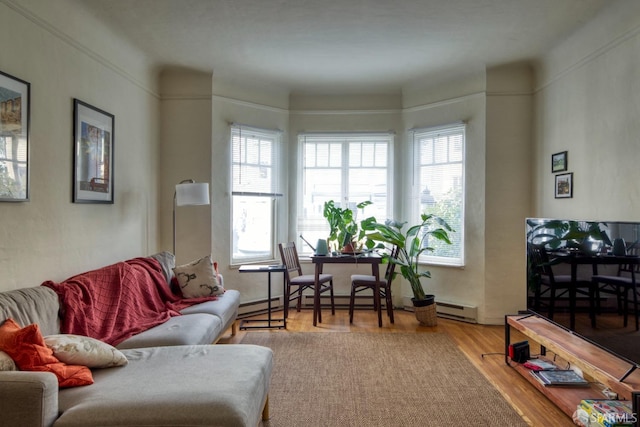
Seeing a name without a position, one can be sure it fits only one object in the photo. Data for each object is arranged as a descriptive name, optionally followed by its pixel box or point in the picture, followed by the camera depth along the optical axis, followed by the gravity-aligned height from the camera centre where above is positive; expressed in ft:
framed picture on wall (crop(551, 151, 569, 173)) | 13.24 +1.75
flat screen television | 7.48 -1.18
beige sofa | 5.68 -2.64
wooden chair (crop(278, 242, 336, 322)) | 15.98 -2.48
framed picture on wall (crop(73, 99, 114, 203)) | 10.84 +1.58
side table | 14.29 -3.94
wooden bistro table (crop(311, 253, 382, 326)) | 15.78 -1.73
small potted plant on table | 17.02 -0.49
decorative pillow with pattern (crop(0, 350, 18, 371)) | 6.12 -2.19
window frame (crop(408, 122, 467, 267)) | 16.49 +1.49
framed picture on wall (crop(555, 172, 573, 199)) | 12.91 +0.96
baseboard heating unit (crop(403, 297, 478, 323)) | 15.93 -3.65
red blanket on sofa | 8.78 -2.09
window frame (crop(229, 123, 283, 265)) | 16.99 +1.03
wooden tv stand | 7.18 -2.71
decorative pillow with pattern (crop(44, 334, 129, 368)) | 6.83 -2.29
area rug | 8.52 -4.00
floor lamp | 13.74 +0.62
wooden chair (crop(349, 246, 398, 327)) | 15.62 -2.58
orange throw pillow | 6.31 -2.14
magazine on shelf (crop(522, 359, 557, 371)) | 10.21 -3.60
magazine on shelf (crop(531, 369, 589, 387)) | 9.34 -3.59
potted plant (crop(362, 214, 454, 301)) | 15.78 -0.87
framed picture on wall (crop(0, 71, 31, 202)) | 8.36 +1.47
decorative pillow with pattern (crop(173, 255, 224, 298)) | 12.70 -1.99
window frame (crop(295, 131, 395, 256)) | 18.72 +2.15
